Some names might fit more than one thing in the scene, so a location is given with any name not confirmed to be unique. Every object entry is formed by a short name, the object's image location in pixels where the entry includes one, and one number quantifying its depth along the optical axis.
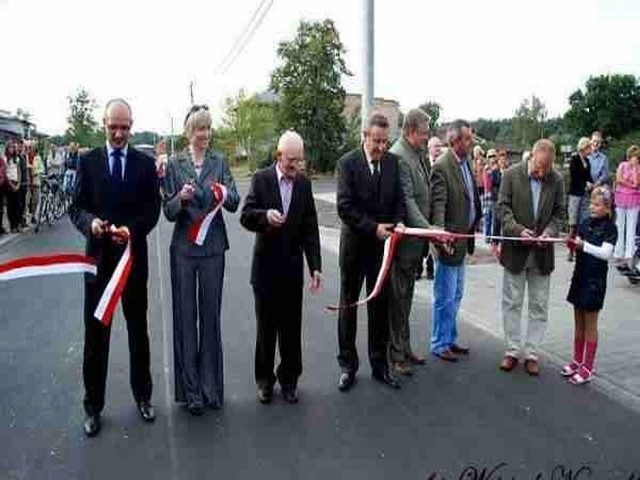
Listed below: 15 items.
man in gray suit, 6.02
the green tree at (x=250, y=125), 66.31
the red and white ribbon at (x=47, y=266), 4.84
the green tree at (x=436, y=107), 67.98
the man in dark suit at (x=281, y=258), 5.32
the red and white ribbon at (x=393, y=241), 5.59
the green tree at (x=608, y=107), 82.69
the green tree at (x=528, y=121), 83.94
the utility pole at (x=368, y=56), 14.39
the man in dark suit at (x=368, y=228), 5.63
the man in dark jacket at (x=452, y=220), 6.41
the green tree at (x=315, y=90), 57.94
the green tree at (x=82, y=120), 49.06
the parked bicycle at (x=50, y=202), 18.08
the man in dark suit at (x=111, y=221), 4.77
